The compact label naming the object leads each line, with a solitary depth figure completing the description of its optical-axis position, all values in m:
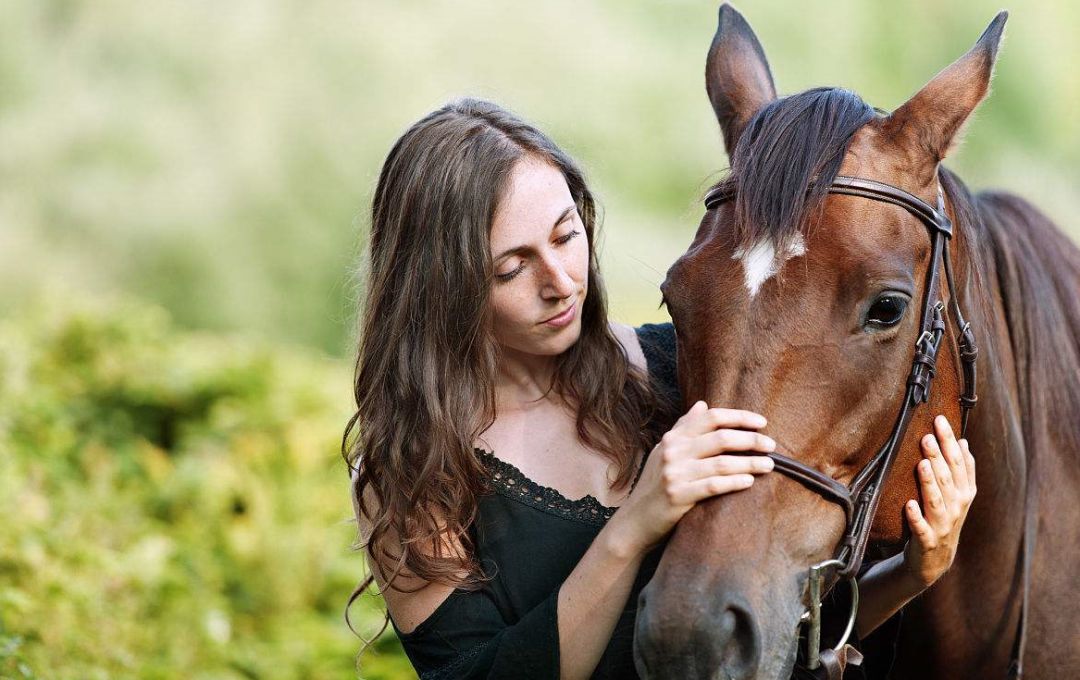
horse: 4.20
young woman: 4.44
